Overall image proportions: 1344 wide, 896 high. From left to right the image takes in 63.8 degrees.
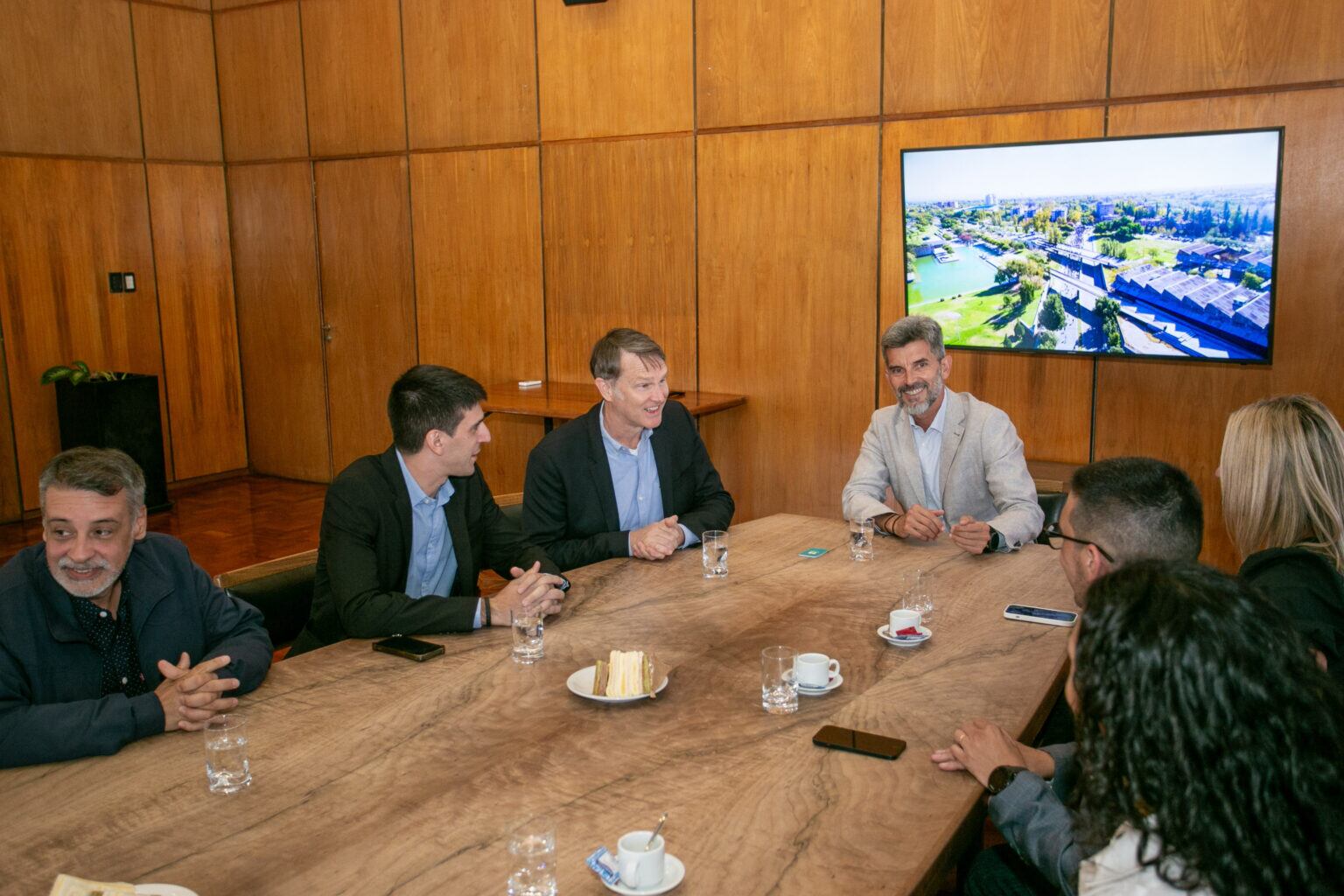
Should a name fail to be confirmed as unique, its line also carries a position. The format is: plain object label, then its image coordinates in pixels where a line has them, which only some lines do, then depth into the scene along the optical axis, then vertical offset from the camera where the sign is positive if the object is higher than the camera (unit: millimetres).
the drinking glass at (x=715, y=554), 3133 -802
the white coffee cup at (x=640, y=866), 1562 -845
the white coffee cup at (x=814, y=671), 2297 -838
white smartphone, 2729 -875
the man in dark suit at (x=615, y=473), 3586 -671
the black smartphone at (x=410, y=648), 2521 -862
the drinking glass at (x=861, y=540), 3281 -806
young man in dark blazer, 2693 -727
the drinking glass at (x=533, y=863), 1565 -843
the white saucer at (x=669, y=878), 1562 -875
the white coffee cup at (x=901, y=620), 2594 -829
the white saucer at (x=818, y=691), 2287 -874
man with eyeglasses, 1937 -566
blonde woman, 2236 -534
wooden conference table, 1657 -879
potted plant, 7367 -874
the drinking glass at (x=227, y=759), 1907 -834
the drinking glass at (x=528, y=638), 2484 -822
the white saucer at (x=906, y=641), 2555 -864
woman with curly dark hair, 1308 -582
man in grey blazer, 3660 -647
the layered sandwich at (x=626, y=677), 2254 -831
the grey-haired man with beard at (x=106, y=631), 2029 -762
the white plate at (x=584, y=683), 2260 -855
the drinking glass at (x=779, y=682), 2180 -819
